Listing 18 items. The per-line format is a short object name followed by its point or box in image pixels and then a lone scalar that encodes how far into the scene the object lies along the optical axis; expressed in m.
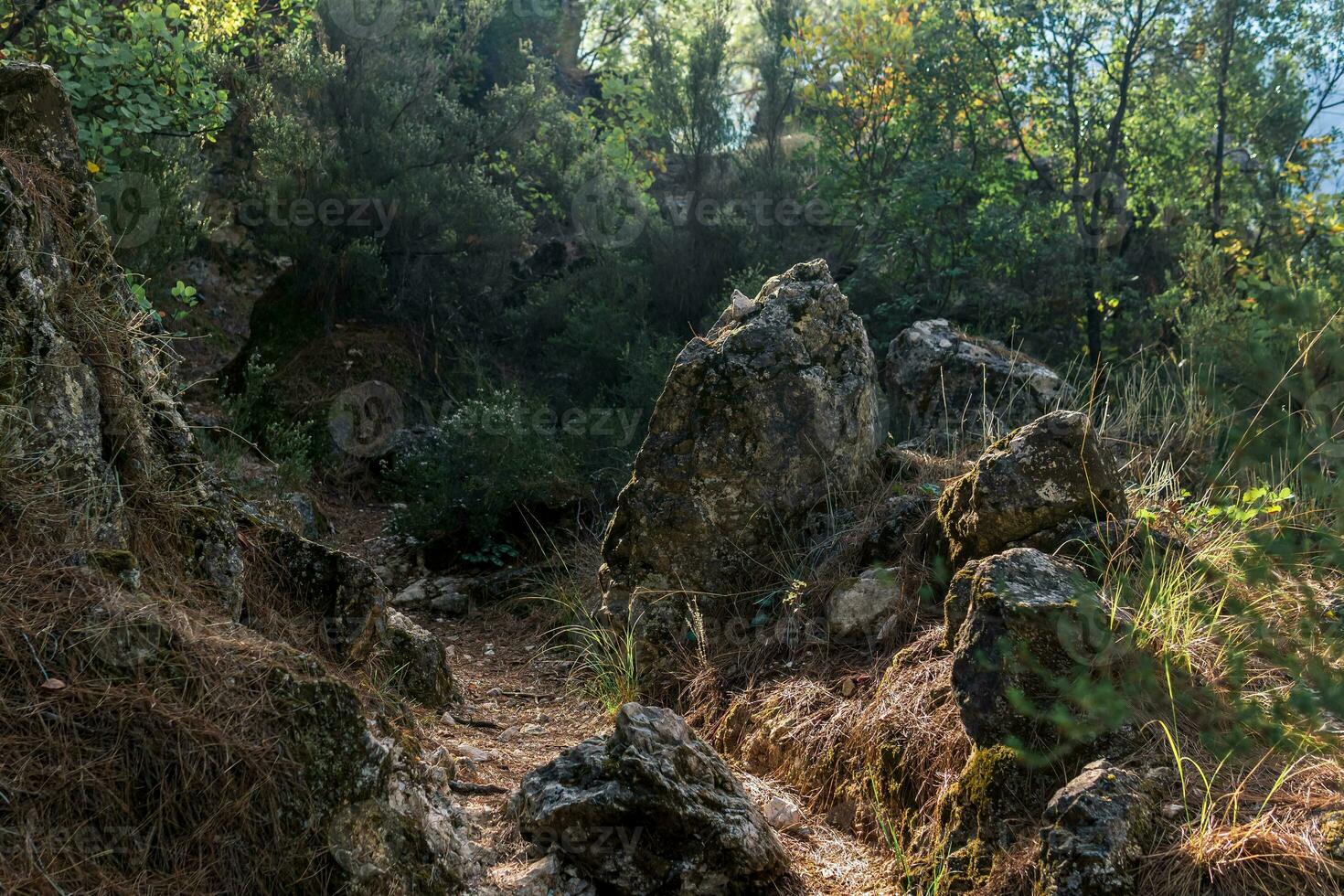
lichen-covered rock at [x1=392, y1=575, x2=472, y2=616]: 6.77
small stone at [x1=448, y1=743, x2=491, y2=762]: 4.16
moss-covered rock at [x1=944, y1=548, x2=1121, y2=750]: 3.26
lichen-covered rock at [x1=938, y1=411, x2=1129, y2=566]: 4.10
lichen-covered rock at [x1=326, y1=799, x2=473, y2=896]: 2.71
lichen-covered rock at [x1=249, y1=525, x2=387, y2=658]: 3.87
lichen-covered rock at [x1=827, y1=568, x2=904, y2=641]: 4.50
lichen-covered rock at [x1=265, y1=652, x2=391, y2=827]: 2.71
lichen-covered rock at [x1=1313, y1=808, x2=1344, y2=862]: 2.71
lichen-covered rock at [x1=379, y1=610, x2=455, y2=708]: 4.50
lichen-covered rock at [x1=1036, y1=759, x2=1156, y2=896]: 2.76
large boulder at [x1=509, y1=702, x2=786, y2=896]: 3.12
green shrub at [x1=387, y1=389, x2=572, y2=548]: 7.35
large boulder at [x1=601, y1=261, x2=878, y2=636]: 5.18
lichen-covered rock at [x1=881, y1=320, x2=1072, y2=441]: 6.96
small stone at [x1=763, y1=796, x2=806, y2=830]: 3.72
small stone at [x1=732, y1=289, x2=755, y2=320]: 5.49
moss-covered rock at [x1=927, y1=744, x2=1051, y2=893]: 3.14
